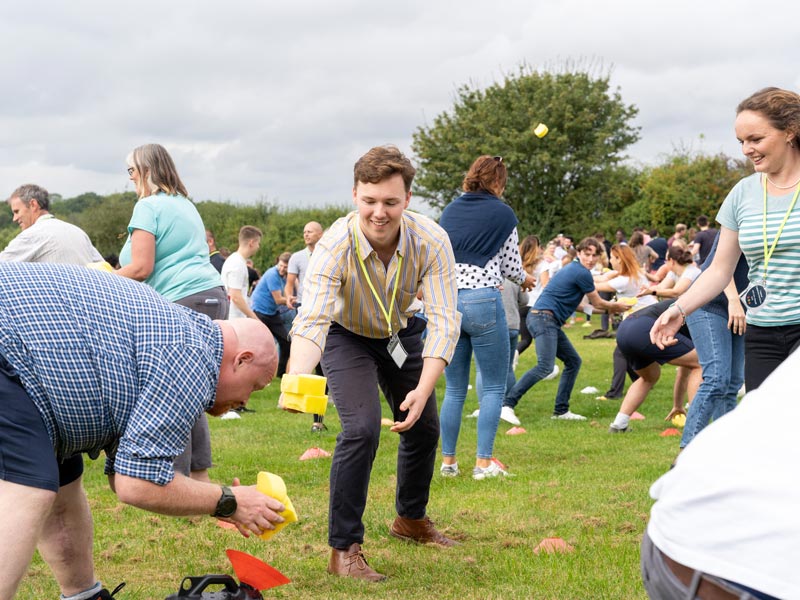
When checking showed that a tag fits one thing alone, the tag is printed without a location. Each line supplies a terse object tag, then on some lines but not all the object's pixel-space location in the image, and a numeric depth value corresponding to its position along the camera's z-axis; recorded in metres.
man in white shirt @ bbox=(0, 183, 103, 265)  6.92
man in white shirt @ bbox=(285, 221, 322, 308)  12.88
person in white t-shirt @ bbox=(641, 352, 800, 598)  1.72
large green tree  45.12
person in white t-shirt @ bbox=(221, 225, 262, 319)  11.10
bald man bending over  2.86
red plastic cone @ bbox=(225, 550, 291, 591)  3.54
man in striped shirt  4.36
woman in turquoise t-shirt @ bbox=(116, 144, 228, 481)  5.95
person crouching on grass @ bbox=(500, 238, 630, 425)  10.20
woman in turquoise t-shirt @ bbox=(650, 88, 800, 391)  4.61
